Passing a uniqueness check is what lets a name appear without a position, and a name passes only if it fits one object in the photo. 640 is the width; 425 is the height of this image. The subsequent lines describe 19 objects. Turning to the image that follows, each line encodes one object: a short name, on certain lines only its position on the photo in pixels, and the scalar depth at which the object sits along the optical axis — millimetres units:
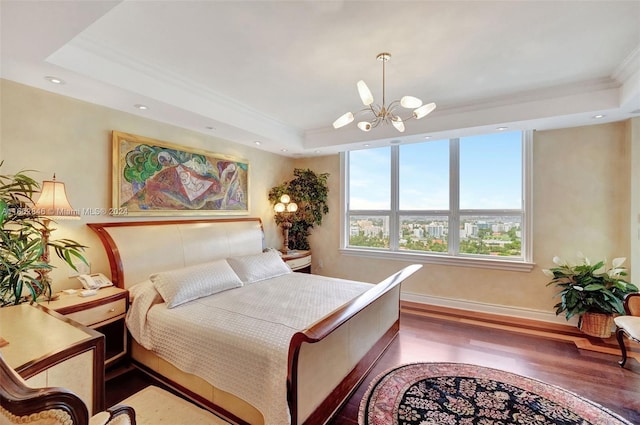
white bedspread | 1648
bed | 1654
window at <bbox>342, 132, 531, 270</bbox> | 3812
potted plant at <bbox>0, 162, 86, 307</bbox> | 1362
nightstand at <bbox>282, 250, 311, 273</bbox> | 4430
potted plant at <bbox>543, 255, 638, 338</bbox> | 2939
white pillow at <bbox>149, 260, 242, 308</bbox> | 2436
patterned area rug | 1909
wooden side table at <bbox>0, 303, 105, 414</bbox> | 1371
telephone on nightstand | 2393
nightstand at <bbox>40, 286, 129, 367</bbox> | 2111
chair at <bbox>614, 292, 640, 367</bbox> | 2365
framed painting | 2871
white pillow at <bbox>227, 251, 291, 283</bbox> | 3203
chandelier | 2145
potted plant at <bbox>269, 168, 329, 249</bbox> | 4863
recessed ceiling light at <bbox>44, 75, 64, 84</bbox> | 2173
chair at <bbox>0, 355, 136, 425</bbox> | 808
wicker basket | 3029
